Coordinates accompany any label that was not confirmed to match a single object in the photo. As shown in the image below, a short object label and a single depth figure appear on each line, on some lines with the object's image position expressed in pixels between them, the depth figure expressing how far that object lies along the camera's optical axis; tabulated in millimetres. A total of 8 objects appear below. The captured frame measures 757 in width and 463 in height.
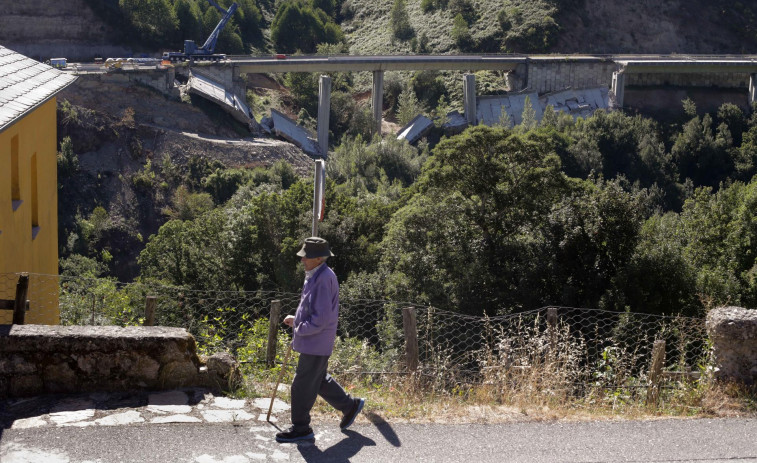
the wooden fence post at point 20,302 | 7547
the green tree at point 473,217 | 19375
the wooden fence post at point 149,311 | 8484
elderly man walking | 6516
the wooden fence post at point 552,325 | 8031
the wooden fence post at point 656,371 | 7773
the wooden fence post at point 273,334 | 8312
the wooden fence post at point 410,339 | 7832
